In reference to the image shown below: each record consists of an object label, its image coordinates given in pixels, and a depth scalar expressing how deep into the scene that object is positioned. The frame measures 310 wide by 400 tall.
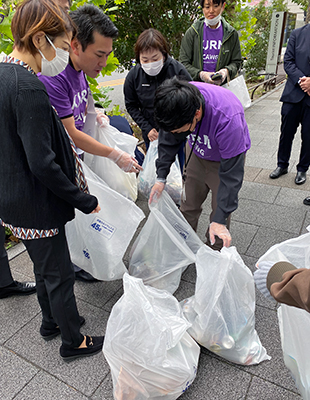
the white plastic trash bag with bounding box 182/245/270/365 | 1.51
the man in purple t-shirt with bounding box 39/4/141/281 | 1.58
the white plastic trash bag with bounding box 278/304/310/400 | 1.14
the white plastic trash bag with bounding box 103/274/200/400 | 1.26
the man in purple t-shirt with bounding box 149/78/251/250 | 1.46
